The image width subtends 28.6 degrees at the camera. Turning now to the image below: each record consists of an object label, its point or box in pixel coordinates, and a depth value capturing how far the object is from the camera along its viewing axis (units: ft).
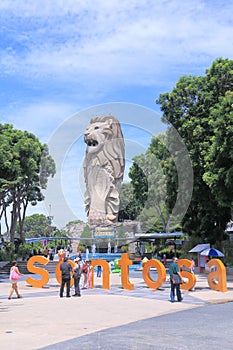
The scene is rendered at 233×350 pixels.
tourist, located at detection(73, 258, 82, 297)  57.36
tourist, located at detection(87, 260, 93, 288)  66.74
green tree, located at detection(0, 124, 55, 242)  101.91
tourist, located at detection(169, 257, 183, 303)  51.11
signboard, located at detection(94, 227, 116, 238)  156.25
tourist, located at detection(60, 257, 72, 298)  55.77
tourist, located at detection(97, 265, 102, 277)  88.84
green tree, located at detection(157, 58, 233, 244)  90.33
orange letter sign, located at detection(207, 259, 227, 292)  60.39
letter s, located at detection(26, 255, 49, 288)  68.59
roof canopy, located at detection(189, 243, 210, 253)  95.67
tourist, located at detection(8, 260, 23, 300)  55.01
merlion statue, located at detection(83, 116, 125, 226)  168.04
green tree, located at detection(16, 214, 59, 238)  336.57
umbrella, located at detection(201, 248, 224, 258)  81.76
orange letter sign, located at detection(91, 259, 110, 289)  65.10
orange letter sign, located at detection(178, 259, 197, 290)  61.00
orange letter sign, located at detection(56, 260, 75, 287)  68.01
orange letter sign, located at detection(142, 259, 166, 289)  61.26
